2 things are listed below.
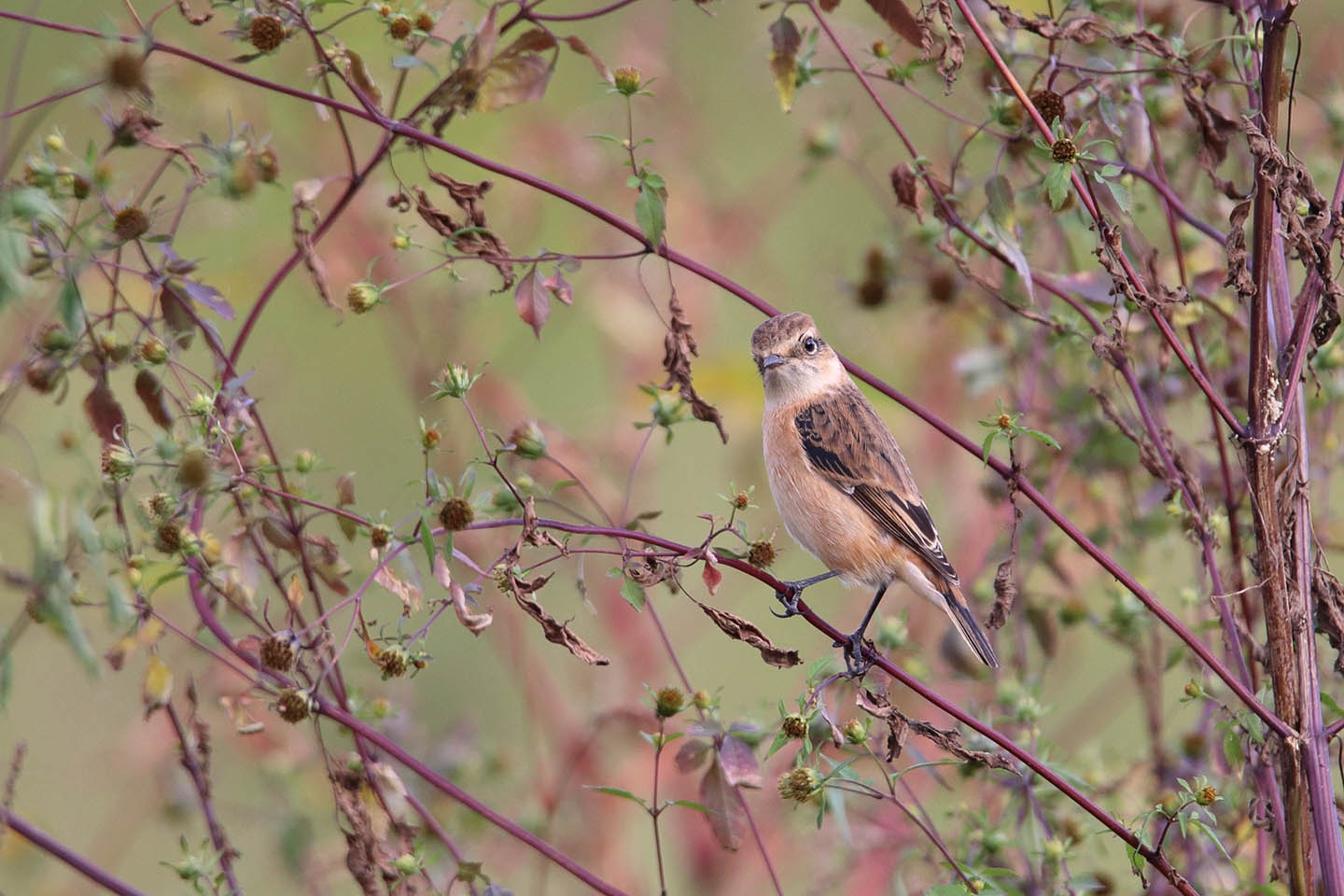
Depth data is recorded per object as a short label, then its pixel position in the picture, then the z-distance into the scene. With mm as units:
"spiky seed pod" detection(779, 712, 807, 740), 5309
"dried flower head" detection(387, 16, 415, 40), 5719
